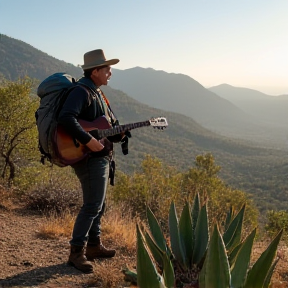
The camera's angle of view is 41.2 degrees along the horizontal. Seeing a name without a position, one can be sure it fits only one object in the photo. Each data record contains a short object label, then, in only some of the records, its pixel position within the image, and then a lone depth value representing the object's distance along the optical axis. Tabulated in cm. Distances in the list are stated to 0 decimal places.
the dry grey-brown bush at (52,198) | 580
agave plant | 141
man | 304
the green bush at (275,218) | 1675
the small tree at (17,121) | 927
